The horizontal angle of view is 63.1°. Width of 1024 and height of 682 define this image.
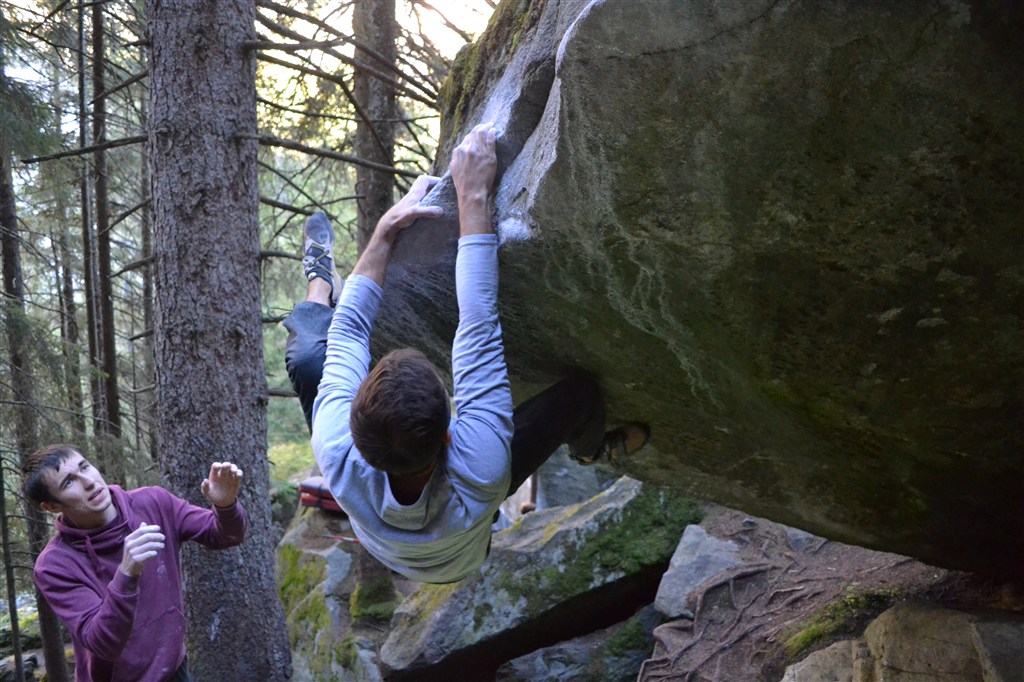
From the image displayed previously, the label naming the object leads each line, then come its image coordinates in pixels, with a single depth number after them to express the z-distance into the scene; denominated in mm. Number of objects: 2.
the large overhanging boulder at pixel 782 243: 2469
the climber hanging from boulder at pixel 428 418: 2646
